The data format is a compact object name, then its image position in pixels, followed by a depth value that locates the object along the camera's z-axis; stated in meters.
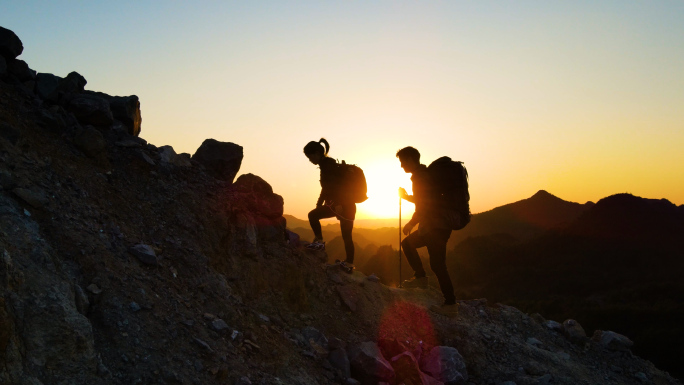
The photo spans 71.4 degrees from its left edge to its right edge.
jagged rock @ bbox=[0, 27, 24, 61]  6.28
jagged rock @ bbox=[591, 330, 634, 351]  8.97
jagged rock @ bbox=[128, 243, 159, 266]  5.08
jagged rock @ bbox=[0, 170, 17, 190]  4.49
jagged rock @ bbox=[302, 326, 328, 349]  5.85
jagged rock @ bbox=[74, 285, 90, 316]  3.97
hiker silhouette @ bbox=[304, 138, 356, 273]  8.59
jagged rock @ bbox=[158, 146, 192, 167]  7.04
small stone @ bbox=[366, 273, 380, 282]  8.37
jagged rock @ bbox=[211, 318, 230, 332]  4.86
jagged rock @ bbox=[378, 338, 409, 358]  6.21
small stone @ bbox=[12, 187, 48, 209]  4.49
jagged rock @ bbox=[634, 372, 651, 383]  8.29
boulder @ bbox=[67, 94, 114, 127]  6.54
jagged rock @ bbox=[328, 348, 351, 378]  5.52
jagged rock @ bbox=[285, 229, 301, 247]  7.91
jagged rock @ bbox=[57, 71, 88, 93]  6.72
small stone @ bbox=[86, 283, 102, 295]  4.21
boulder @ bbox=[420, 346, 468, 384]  6.25
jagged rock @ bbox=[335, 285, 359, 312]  7.05
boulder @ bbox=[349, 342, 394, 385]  5.52
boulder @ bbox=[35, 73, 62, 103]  6.44
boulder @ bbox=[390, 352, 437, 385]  5.70
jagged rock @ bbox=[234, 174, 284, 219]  7.49
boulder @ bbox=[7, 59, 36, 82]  6.48
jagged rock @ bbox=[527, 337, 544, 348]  8.52
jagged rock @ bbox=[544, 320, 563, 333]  9.45
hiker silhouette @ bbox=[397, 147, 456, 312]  7.41
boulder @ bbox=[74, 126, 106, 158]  6.00
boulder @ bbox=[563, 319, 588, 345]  9.22
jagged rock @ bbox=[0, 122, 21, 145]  5.11
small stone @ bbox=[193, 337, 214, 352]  4.45
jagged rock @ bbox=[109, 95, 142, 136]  7.24
